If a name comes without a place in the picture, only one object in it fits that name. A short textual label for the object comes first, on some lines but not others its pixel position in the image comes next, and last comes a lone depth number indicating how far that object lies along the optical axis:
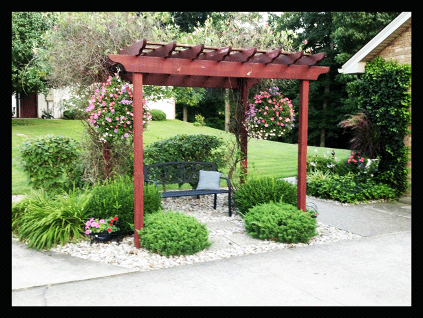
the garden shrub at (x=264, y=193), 6.42
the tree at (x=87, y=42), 6.48
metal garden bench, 7.25
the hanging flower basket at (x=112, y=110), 5.75
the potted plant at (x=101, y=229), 5.18
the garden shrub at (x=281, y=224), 5.34
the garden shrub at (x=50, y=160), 6.68
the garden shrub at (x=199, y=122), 20.54
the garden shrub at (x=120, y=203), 5.44
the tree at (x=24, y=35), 15.30
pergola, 4.99
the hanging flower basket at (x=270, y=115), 6.70
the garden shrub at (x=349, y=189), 8.06
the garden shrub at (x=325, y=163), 9.34
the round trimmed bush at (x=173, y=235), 4.77
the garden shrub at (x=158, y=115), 21.01
